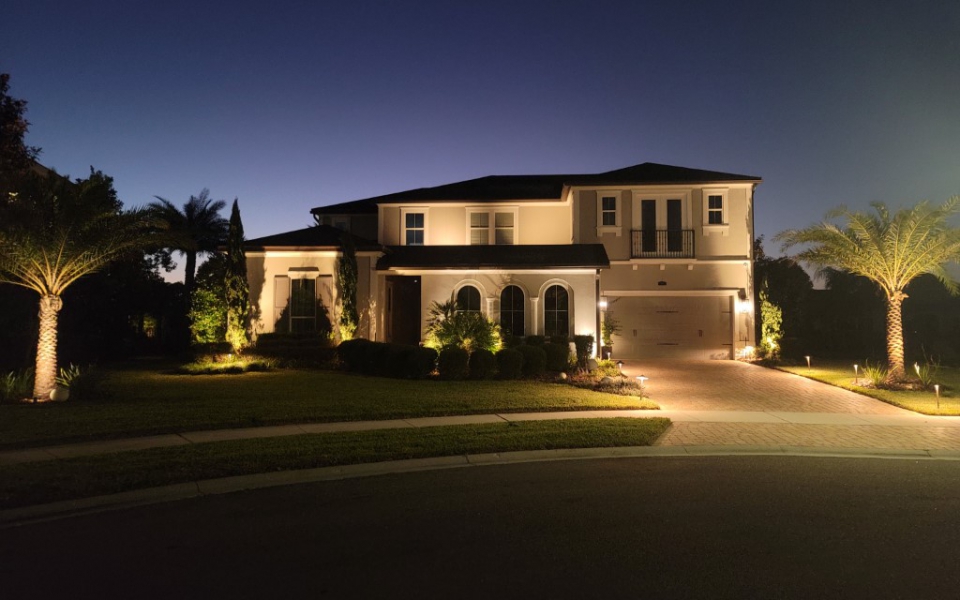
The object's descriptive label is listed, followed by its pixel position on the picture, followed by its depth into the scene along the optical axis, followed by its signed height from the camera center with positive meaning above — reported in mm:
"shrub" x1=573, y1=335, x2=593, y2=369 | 20906 -507
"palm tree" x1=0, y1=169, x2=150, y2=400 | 13516 +2003
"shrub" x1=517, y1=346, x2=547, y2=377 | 18219 -877
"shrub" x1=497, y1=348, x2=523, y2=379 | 17781 -915
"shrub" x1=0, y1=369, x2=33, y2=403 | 13359 -1277
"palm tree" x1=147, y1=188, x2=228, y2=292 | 34469 +5934
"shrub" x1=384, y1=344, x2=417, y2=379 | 17859 -875
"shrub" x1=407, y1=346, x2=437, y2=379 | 17641 -893
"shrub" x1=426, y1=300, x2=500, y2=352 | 19016 -78
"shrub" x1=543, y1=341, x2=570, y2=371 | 18844 -814
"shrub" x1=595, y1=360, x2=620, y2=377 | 18569 -1166
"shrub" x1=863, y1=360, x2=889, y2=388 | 17086 -1266
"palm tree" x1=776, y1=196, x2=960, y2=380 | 17406 +2391
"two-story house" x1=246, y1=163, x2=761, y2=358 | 22375 +2573
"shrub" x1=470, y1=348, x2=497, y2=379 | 17672 -942
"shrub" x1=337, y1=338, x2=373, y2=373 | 19297 -724
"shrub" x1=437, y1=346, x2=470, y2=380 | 17656 -913
